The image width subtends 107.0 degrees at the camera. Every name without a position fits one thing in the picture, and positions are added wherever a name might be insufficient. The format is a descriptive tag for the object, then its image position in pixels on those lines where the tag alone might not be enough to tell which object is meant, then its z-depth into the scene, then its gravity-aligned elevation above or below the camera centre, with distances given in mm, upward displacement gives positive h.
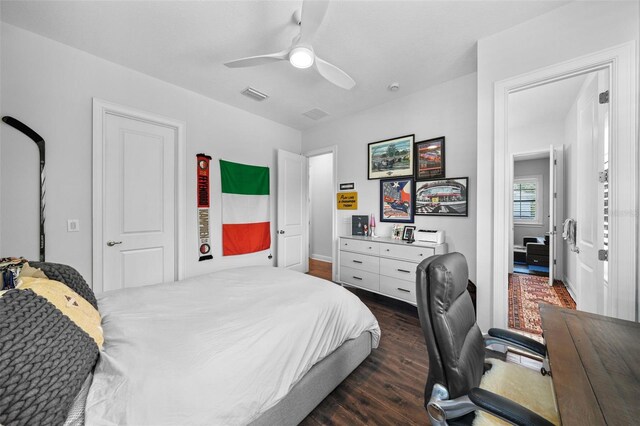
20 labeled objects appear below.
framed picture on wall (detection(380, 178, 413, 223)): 3250 +160
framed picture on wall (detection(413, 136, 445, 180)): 2971 +683
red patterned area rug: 2559 -1173
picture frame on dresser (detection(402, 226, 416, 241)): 3064 -285
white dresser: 2795 -687
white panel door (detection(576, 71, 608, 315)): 1828 +111
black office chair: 833 -565
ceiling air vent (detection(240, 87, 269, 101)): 3027 +1548
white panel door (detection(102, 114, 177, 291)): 2482 +87
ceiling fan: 1487 +1218
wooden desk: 646 -536
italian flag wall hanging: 3414 +40
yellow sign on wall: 3863 +177
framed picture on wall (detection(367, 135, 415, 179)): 3244 +770
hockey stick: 2007 +470
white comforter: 902 -662
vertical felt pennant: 3156 +50
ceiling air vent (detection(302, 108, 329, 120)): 3713 +1570
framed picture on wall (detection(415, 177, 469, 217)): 2779 +180
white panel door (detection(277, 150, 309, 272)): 3998 -19
